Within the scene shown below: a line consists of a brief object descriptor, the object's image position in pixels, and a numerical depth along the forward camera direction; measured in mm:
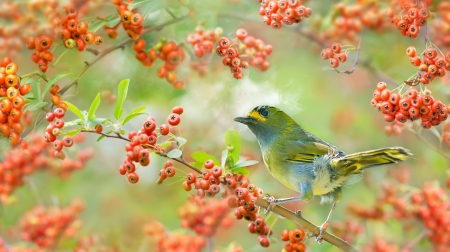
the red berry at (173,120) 5680
